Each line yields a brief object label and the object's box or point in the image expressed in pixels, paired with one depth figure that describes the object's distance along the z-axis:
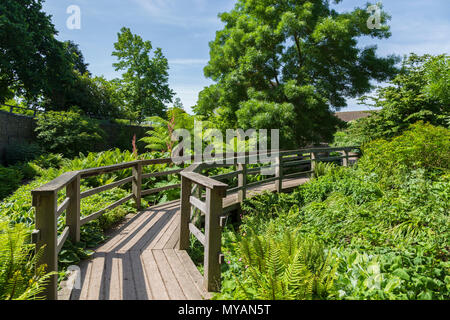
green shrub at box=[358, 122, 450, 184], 6.36
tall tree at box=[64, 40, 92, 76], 34.60
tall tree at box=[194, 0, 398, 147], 11.05
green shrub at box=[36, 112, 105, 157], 12.70
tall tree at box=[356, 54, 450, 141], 9.16
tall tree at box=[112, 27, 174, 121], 26.88
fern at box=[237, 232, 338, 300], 1.90
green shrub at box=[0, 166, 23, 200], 7.21
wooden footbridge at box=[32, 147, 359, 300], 2.19
